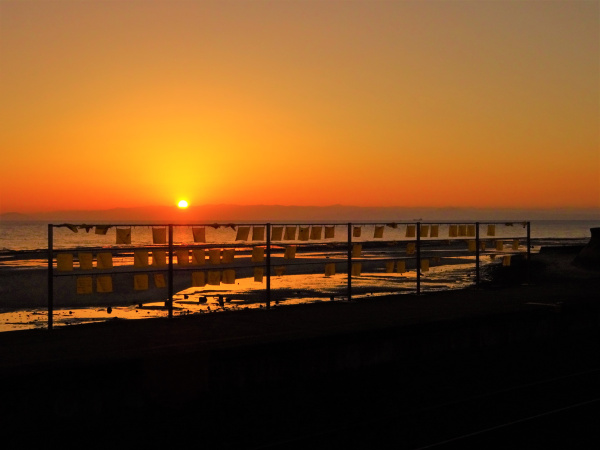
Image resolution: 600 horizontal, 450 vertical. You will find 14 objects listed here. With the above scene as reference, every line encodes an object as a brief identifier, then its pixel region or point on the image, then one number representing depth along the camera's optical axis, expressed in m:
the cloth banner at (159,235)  13.35
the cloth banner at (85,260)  12.15
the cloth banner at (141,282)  12.78
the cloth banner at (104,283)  12.15
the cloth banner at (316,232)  15.64
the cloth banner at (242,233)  14.50
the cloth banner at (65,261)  11.70
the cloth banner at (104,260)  12.10
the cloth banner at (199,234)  13.88
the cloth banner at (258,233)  15.03
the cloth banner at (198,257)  13.44
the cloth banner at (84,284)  12.20
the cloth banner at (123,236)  13.11
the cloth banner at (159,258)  12.70
